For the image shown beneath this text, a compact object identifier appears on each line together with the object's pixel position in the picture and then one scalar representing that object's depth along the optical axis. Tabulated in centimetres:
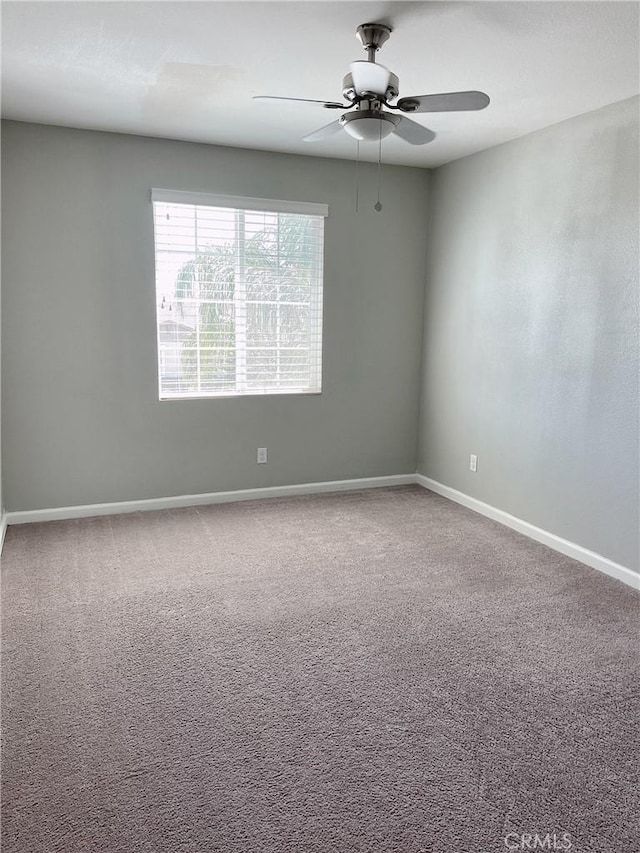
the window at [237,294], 408
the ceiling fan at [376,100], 223
